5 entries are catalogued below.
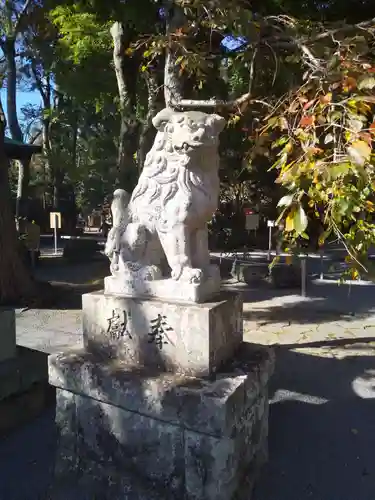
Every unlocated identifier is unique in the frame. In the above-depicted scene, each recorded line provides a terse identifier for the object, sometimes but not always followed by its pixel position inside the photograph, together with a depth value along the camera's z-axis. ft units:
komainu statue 7.84
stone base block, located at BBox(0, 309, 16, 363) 11.57
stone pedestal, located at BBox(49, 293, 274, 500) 7.24
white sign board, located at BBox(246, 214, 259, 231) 33.07
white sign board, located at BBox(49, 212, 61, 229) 43.82
